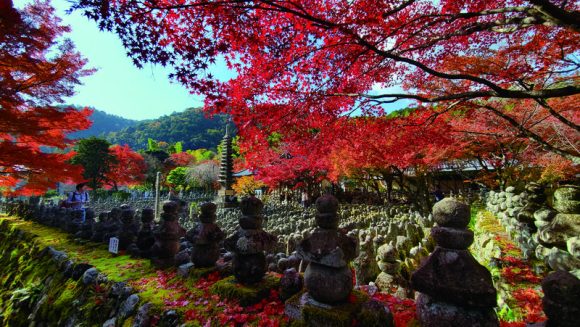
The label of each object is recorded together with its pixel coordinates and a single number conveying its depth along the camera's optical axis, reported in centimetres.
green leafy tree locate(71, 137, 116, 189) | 2784
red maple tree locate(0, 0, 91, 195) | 688
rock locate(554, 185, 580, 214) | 334
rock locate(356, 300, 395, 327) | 201
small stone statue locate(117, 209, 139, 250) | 520
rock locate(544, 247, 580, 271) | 299
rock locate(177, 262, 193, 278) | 358
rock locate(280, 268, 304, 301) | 268
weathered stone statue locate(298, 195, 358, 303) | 216
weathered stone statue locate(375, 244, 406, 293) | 455
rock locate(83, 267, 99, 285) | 382
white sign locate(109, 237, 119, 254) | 477
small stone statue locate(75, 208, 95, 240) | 621
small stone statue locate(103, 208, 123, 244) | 564
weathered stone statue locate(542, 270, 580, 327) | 143
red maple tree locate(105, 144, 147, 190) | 3192
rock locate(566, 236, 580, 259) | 291
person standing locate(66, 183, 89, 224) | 1003
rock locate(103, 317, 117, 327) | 297
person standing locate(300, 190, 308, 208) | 2007
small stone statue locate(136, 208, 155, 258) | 468
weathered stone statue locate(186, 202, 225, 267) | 351
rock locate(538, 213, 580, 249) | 335
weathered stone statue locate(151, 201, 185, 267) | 403
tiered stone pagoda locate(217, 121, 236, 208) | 1895
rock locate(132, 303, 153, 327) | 270
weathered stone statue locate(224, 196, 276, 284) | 288
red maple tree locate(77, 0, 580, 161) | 339
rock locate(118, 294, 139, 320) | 297
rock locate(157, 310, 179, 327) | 257
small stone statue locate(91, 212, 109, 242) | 585
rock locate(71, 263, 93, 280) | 416
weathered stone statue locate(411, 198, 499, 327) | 158
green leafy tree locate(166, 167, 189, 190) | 3691
